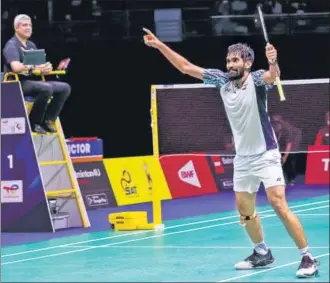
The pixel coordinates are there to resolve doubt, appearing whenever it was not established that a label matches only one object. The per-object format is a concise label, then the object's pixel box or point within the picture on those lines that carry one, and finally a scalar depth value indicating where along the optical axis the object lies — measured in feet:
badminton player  31.81
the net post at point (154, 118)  50.44
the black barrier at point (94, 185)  62.13
